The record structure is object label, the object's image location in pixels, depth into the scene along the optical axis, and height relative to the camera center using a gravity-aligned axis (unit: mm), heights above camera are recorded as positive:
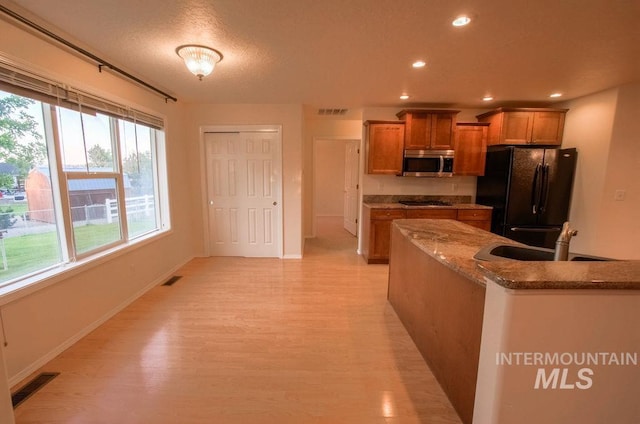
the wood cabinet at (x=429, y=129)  4035 +771
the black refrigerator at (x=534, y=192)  3721 -154
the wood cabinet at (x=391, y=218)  4035 -582
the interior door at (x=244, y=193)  4250 -265
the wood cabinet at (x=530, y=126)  3941 +822
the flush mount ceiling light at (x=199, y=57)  2221 +1014
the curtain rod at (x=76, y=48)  1724 +1028
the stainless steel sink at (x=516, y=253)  1606 -460
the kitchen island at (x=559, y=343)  1010 -640
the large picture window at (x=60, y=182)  1870 -69
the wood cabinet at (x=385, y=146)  4137 +510
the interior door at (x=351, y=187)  5707 -207
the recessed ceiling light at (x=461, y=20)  1821 +1110
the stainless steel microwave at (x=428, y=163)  4113 +256
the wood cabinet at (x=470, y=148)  4145 +500
